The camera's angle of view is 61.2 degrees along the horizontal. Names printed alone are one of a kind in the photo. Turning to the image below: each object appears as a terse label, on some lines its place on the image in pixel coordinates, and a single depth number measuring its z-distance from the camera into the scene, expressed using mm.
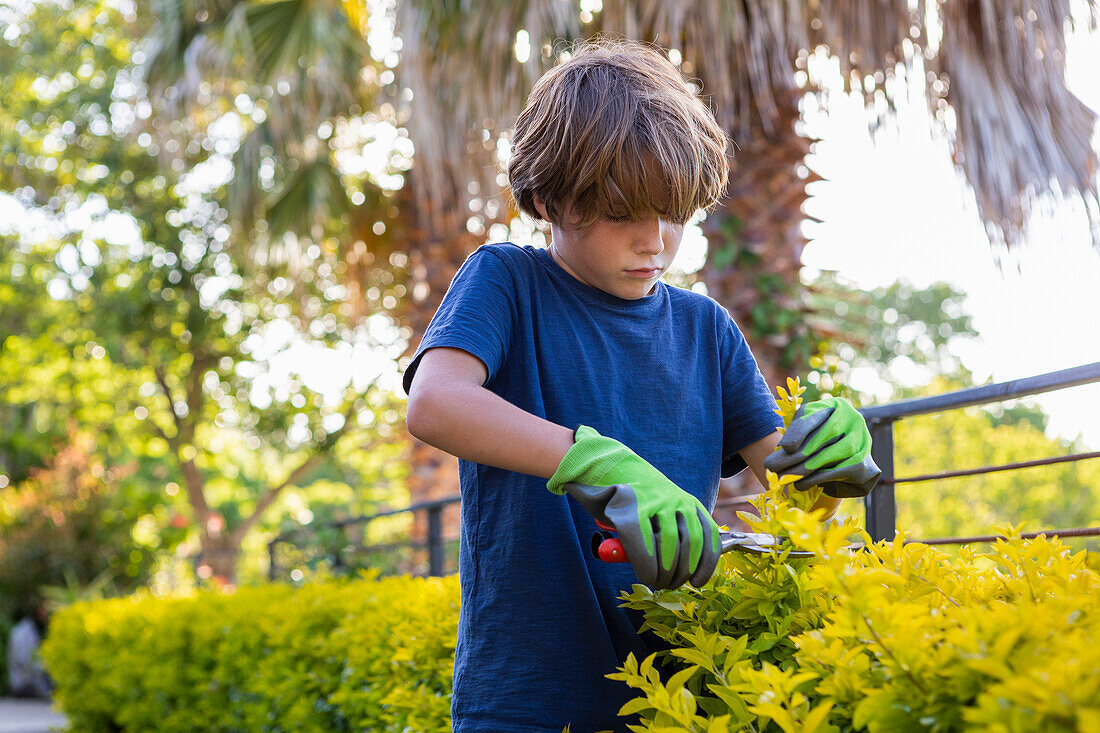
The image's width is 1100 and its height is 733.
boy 1257
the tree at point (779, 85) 4691
